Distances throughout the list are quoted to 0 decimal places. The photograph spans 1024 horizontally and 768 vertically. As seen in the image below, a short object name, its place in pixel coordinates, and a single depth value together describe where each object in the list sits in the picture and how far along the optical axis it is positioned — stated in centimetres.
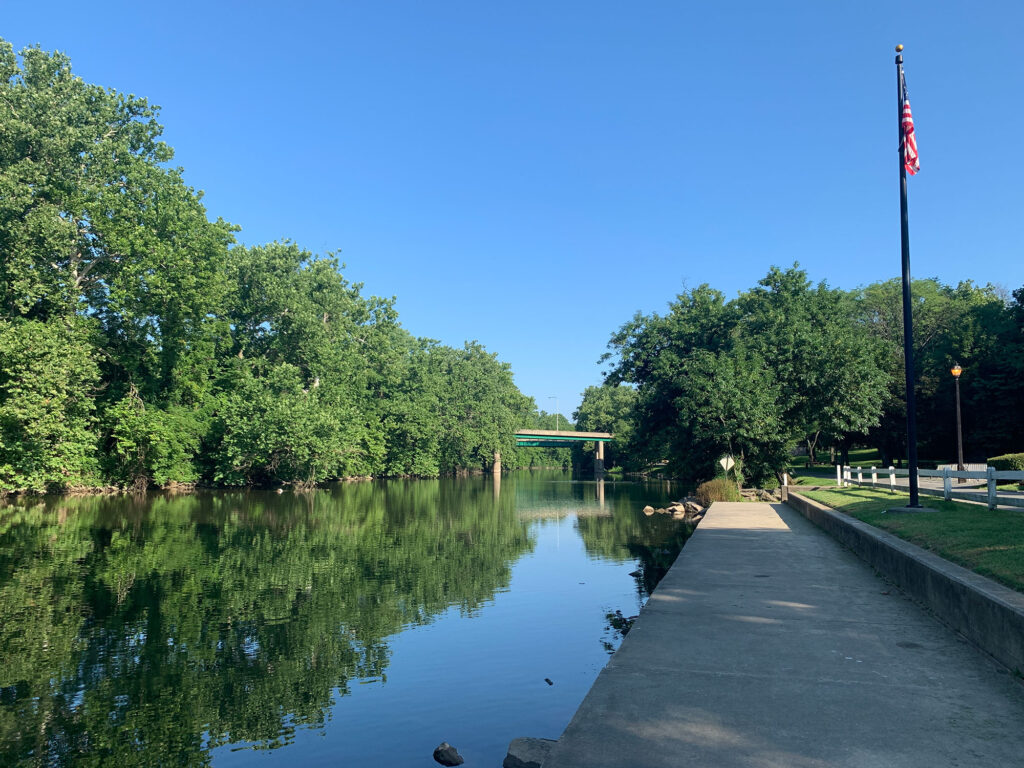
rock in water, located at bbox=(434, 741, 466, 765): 741
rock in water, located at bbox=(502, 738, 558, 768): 660
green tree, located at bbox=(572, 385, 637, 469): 11711
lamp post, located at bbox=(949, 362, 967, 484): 3528
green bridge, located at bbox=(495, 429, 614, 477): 11631
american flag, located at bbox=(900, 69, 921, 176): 1886
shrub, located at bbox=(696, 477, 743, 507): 3934
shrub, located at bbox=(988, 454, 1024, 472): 3301
